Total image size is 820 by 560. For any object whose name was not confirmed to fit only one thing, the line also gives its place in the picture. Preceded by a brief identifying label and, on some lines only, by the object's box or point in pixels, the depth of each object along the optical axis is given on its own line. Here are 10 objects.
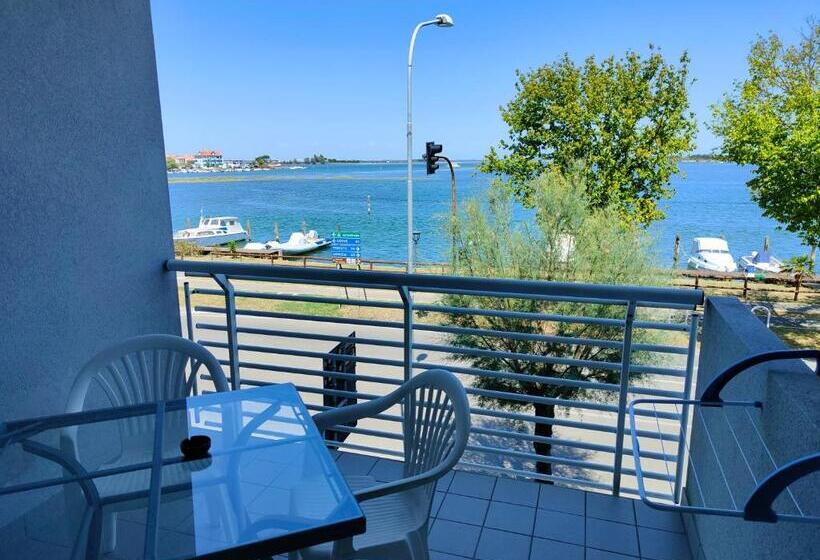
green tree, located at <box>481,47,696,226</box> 11.78
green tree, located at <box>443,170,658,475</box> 5.61
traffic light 8.41
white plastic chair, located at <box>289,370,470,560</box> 1.36
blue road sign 12.76
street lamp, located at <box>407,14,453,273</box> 6.62
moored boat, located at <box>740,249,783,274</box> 16.48
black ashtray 1.49
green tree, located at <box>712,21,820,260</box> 8.26
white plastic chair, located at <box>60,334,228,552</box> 1.62
